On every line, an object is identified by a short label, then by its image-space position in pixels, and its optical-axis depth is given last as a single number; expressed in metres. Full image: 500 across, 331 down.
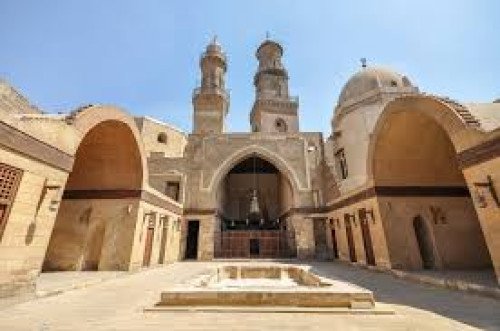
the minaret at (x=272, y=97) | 31.77
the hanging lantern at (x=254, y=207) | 22.62
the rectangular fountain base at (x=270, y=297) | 5.10
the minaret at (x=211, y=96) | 28.84
